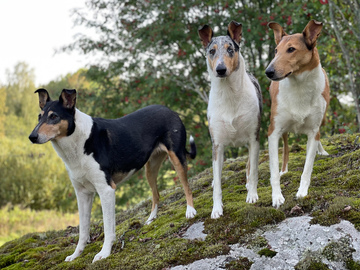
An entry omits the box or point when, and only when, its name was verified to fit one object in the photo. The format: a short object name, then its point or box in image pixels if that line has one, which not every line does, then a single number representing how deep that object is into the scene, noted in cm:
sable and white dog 440
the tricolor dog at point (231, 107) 462
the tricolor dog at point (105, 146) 469
